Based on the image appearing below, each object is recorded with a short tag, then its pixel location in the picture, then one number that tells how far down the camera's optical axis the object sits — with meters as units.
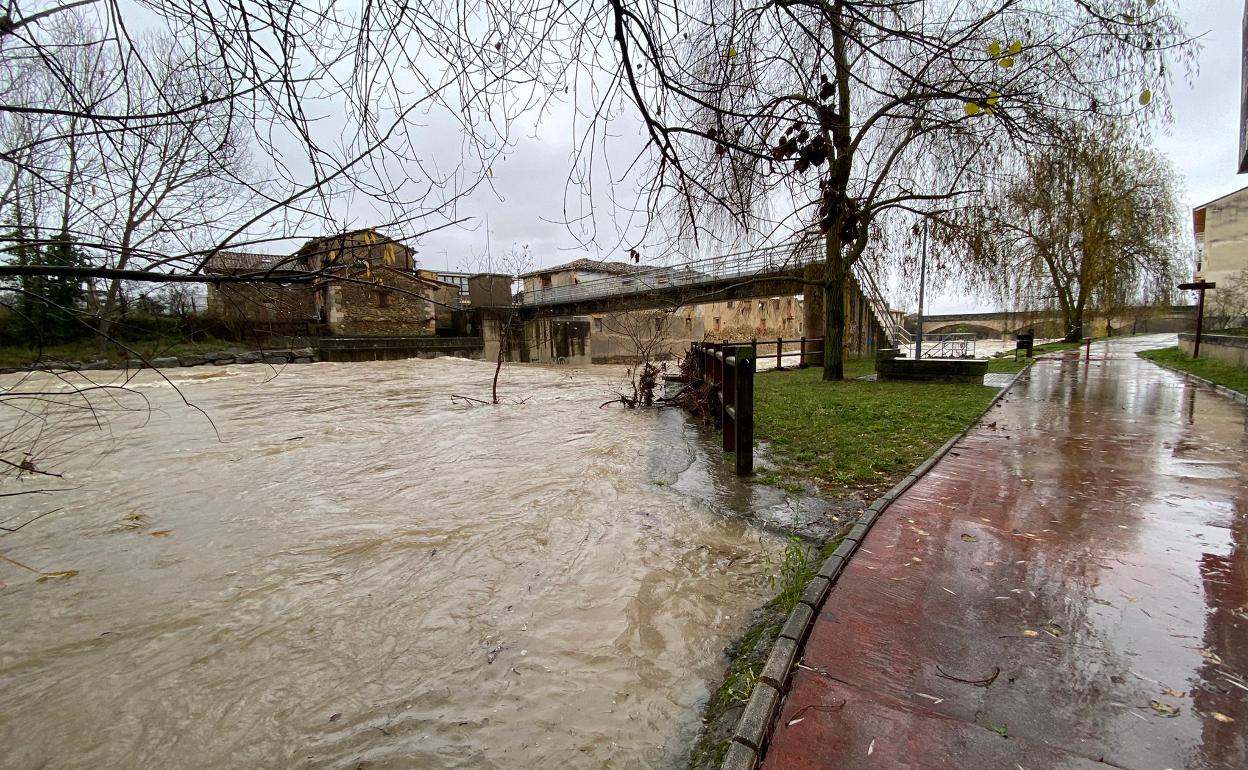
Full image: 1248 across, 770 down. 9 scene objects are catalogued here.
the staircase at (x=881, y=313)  15.07
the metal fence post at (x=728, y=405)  6.51
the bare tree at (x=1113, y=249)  23.78
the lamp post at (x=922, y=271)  14.02
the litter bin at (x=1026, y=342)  22.48
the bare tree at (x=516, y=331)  34.25
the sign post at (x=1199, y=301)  15.45
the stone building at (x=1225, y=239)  21.56
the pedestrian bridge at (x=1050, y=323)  30.16
